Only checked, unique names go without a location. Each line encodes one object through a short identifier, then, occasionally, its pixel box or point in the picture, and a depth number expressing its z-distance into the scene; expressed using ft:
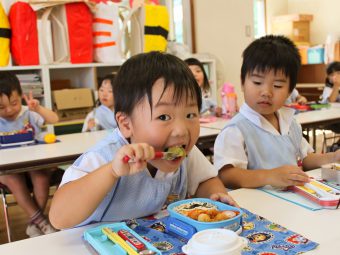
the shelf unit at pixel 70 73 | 12.34
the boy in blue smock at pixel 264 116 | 4.95
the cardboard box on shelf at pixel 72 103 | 12.63
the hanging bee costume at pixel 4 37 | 11.65
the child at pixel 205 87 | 11.49
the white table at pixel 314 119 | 9.50
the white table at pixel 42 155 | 6.53
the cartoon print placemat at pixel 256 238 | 2.67
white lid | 2.13
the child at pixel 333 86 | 13.92
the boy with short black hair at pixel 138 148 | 3.02
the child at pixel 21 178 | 8.13
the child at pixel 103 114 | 10.33
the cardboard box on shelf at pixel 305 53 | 22.44
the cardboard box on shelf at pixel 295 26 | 22.84
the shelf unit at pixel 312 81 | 21.97
